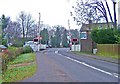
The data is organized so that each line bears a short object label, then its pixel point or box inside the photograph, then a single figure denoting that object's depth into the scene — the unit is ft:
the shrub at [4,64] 57.45
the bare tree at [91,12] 184.65
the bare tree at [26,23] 344.28
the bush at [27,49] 178.76
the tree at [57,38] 434.30
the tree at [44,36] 415.19
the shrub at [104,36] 162.81
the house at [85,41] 243.87
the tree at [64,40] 437.17
